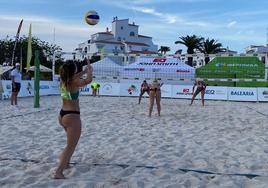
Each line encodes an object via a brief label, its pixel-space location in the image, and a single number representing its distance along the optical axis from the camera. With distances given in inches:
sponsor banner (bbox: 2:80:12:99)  395.4
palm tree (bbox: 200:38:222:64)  1268.3
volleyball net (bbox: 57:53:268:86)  616.0
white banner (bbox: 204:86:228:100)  493.8
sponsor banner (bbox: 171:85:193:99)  504.3
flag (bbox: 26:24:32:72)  505.7
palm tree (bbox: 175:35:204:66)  1280.7
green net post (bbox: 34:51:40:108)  294.6
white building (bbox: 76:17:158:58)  1822.7
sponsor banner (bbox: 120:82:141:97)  523.5
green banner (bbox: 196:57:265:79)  674.1
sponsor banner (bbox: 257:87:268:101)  479.5
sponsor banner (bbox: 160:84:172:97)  514.4
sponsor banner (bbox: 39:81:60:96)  497.4
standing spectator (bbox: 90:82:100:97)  500.1
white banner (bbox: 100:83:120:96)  529.1
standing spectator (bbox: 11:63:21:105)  312.5
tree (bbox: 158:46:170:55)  1968.8
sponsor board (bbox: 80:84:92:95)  534.6
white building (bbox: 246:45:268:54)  1781.2
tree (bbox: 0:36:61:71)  1154.0
